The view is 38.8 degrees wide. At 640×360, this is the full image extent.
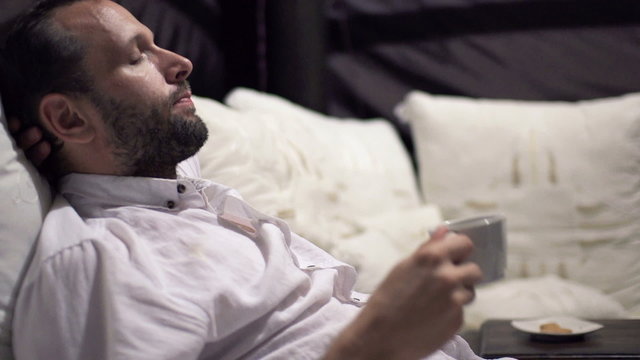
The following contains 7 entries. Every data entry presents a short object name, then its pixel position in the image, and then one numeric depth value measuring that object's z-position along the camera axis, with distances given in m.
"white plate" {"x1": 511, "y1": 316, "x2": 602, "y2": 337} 1.62
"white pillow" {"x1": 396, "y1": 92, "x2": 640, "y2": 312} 2.37
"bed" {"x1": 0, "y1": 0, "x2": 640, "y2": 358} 2.03
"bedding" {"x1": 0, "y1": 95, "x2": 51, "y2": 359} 1.11
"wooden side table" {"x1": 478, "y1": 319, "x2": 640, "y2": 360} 1.51
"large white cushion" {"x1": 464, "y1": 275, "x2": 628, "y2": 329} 2.06
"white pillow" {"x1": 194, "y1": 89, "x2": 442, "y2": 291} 1.82
